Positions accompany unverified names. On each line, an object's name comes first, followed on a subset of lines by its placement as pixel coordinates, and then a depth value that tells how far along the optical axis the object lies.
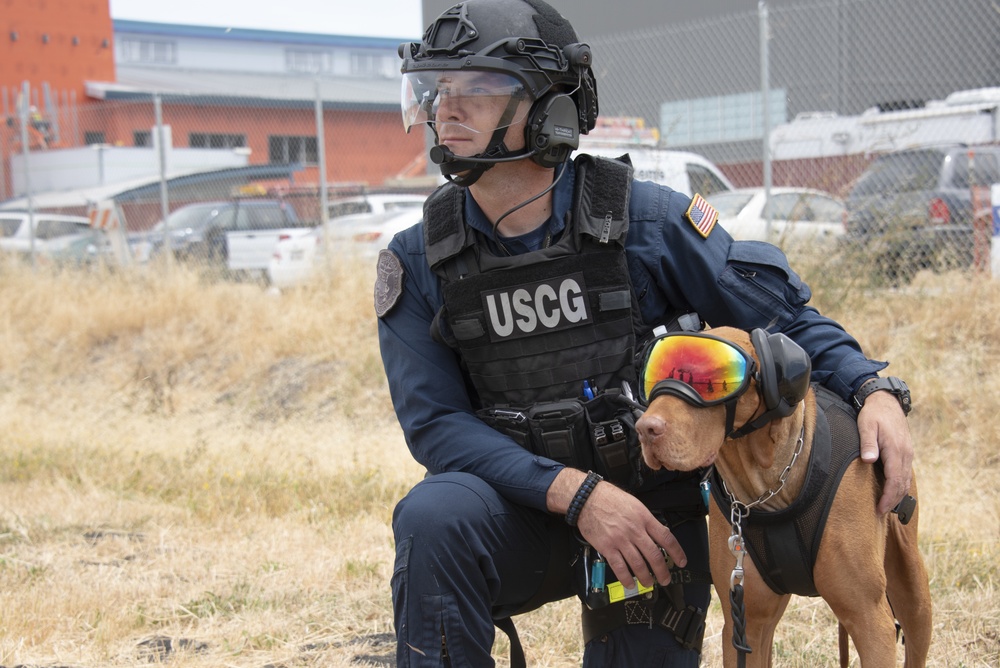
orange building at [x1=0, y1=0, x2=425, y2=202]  18.25
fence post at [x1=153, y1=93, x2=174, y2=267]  9.08
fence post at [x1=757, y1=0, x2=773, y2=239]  6.28
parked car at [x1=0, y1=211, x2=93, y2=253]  13.02
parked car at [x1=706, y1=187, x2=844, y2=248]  6.24
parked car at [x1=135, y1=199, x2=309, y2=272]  9.83
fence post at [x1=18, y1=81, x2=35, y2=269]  10.41
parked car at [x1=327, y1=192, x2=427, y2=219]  10.69
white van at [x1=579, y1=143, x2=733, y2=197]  7.40
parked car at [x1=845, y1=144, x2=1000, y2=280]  6.07
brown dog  1.88
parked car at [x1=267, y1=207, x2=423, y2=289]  8.40
